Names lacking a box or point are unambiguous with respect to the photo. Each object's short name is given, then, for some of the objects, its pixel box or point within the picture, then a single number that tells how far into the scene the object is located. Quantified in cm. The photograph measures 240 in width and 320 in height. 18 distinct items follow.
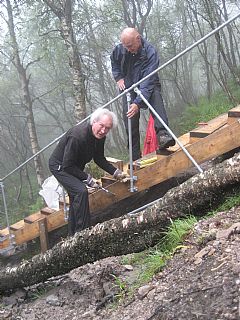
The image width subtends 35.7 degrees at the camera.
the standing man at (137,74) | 471
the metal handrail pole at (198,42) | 348
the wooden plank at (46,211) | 585
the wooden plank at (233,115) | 433
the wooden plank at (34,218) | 596
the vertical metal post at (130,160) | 453
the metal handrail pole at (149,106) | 420
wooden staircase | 438
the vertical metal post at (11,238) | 631
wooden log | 341
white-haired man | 422
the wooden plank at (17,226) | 633
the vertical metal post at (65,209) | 522
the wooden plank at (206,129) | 466
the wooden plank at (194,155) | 435
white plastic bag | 590
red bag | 551
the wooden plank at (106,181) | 513
